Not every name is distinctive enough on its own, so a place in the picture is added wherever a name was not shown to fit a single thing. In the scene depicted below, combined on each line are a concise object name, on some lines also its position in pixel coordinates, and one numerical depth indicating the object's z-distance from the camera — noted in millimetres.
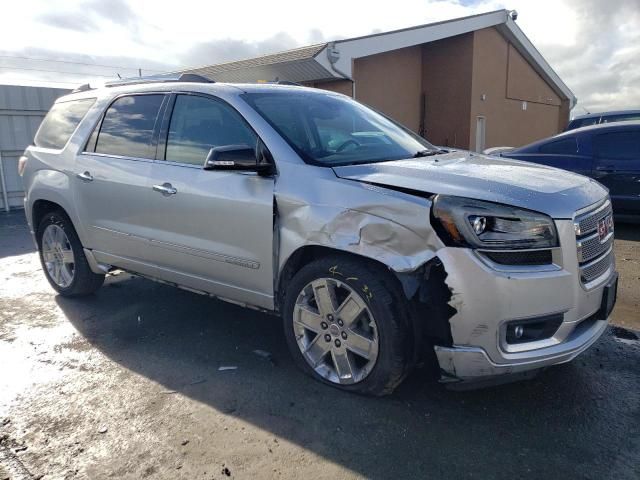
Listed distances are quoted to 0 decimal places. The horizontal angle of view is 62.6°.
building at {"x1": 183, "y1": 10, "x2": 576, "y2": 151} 12344
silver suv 2574
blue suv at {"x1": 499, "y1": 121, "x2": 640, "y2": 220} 7125
